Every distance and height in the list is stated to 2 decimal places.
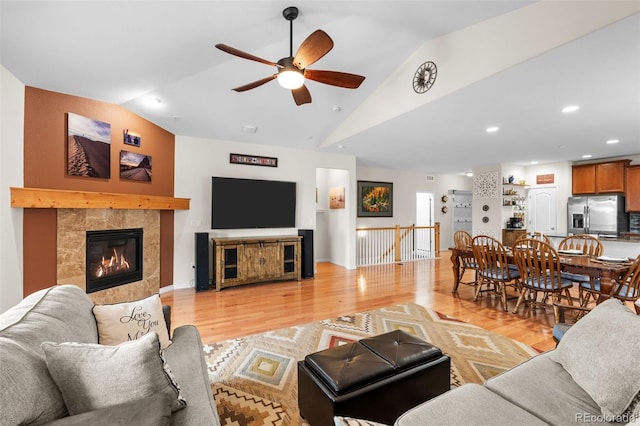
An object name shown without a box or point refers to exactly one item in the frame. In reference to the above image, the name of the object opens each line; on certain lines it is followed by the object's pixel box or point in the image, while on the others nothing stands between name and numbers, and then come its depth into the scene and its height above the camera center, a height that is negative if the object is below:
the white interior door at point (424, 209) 8.83 +0.17
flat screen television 4.91 +0.19
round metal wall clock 3.28 +1.66
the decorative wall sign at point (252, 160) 5.16 +1.01
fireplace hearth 3.50 -0.60
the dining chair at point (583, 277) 3.28 -0.79
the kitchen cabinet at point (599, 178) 5.85 +0.81
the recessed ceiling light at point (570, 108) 3.35 +1.29
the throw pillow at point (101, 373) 0.99 -0.58
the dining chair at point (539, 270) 3.17 -0.66
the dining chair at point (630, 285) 2.77 -0.72
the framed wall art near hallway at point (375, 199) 7.56 +0.42
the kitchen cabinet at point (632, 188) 5.64 +0.55
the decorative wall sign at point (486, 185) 7.00 +0.75
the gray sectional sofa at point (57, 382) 0.89 -0.59
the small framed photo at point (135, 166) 3.89 +0.68
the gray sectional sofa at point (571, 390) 1.15 -0.81
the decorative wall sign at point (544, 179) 6.88 +0.90
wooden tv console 4.68 -0.81
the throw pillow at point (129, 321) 1.59 -0.64
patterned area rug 1.88 -1.25
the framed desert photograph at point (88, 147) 3.26 +0.81
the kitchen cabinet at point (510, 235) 6.83 -0.49
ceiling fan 2.14 +1.28
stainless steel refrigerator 5.85 +0.00
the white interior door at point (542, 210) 6.84 +0.12
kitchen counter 5.01 -0.55
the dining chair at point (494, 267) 3.75 -0.73
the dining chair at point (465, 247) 4.31 -0.51
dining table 2.79 -0.54
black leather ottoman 1.46 -0.93
